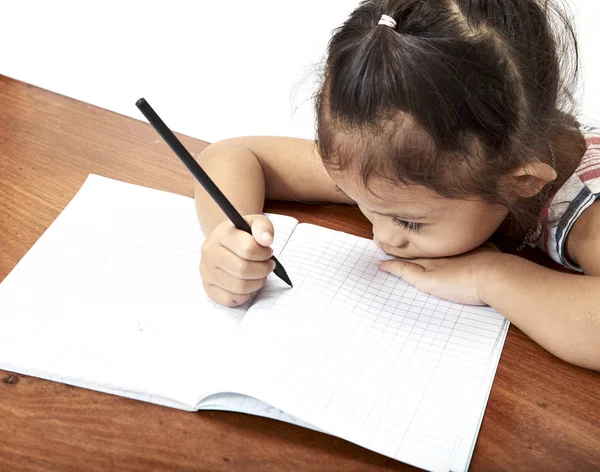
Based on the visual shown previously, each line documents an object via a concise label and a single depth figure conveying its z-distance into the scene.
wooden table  0.68
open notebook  0.71
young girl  0.71
